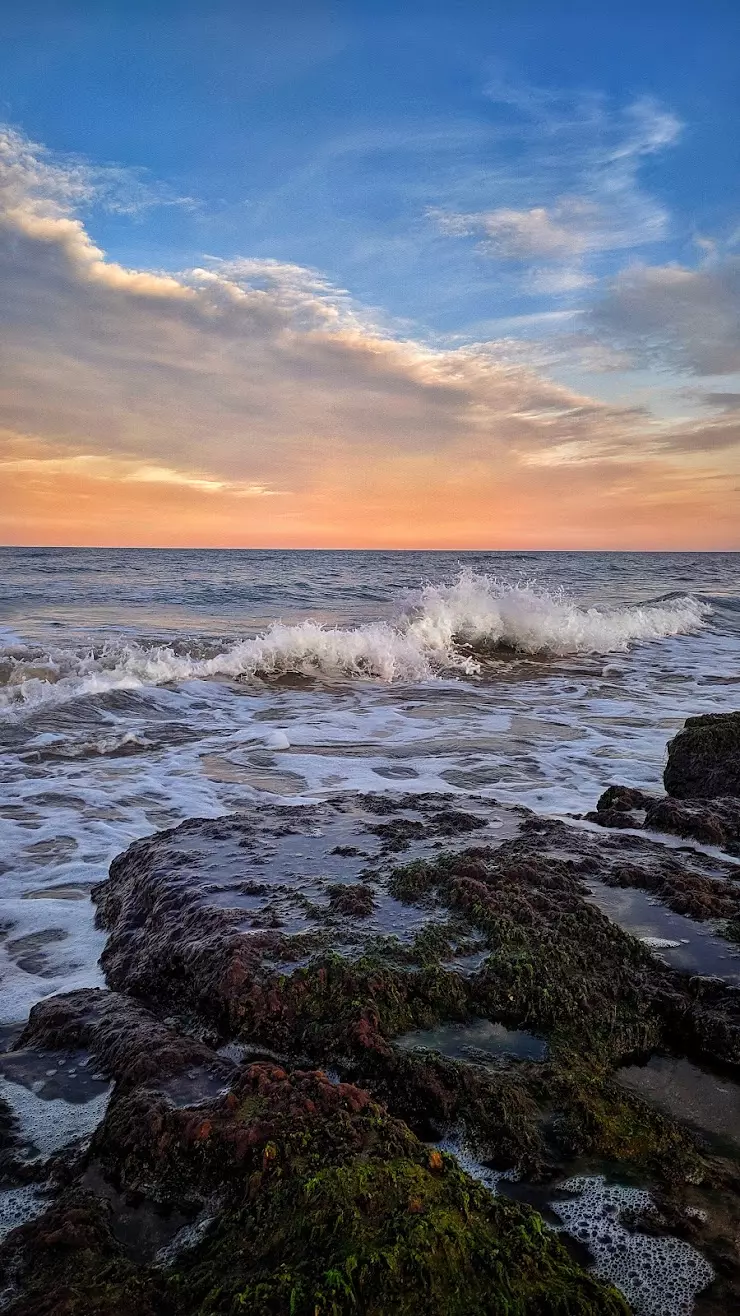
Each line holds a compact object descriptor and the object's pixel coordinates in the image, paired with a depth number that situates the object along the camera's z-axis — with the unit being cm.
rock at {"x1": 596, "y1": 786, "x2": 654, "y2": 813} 453
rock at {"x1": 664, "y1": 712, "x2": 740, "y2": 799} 484
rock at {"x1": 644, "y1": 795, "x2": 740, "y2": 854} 393
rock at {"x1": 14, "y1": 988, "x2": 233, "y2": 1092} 204
